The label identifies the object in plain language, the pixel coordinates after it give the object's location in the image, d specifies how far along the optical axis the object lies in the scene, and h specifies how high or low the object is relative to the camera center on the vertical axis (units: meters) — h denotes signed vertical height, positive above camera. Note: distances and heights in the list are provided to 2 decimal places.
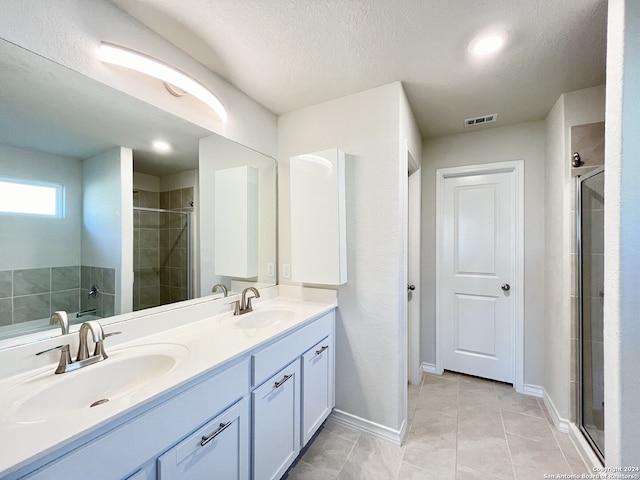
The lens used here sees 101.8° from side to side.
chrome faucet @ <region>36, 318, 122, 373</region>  0.94 -0.40
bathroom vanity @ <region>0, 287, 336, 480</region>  0.65 -0.53
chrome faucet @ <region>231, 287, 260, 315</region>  1.66 -0.41
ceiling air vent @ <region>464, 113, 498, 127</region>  2.11 +1.01
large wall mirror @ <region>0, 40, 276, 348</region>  0.95 +0.19
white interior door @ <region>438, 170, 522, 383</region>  2.33 -0.31
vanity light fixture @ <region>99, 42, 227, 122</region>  1.10 +0.79
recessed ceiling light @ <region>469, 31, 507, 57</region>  1.29 +1.02
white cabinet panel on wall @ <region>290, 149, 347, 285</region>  1.73 +0.16
